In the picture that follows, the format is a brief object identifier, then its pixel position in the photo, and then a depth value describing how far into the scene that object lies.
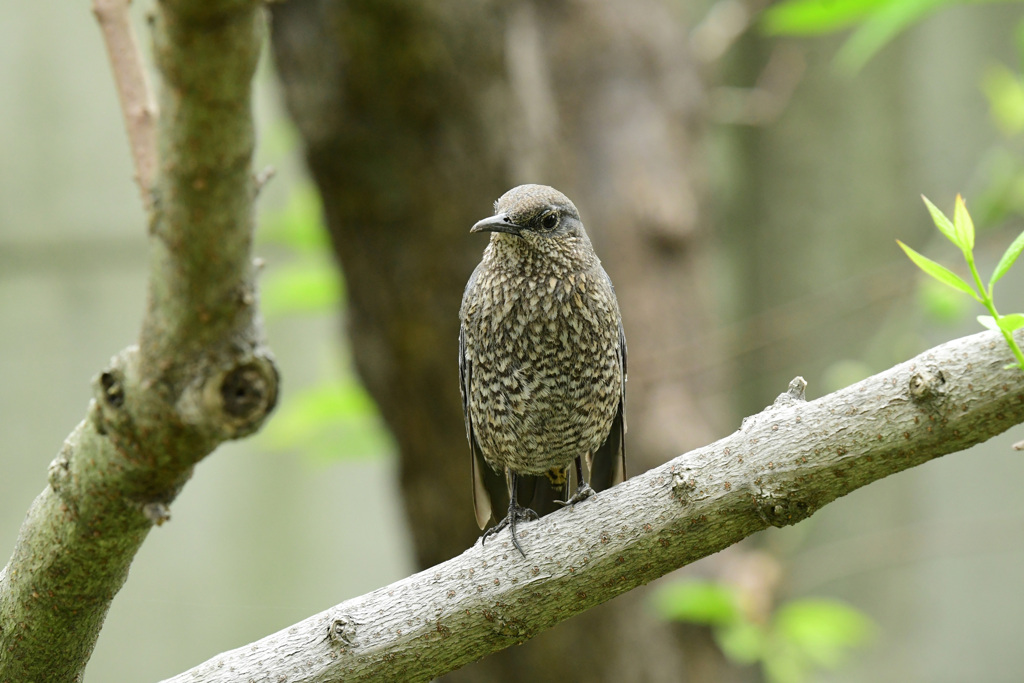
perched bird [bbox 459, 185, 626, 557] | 4.46
